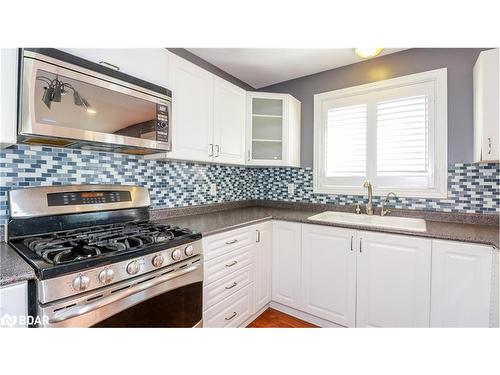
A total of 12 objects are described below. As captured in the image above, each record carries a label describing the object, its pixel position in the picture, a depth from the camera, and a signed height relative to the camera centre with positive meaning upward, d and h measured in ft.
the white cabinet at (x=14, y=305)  2.77 -1.40
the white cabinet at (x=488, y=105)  5.10 +1.77
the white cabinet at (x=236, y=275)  5.32 -2.19
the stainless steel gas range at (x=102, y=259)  3.07 -1.07
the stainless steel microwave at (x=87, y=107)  3.47 +1.32
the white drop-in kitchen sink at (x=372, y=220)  5.77 -0.89
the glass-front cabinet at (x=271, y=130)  8.08 +1.91
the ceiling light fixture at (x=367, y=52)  6.53 +3.70
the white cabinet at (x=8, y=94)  3.36 +1.25
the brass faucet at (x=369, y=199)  7.18 -0.35
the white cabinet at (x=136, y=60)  4.22 +2.38
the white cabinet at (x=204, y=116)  5.73 +1.86
